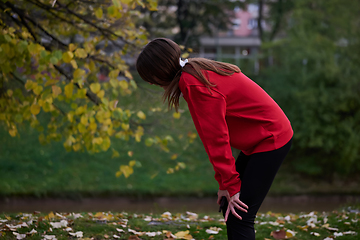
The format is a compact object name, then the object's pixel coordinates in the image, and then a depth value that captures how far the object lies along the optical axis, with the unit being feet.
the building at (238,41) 108.99
